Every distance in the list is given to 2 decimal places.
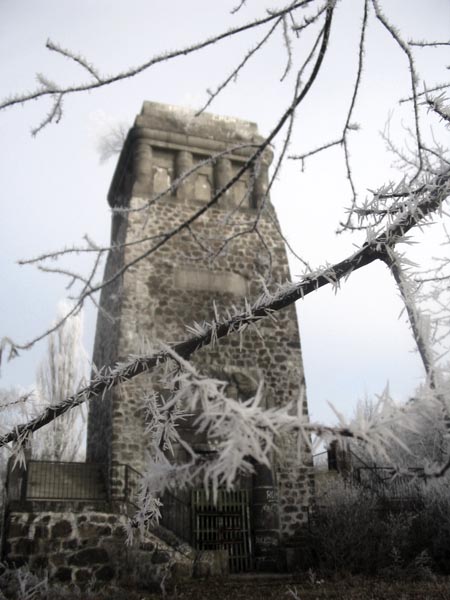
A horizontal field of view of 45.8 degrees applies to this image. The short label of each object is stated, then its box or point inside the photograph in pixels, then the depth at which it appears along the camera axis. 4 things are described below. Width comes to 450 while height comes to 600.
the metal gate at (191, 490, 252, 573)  8.82
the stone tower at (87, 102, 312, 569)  9.36
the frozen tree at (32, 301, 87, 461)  17.64
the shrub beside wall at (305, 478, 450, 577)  8.03
